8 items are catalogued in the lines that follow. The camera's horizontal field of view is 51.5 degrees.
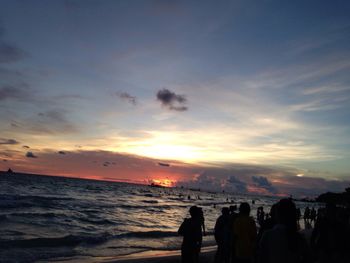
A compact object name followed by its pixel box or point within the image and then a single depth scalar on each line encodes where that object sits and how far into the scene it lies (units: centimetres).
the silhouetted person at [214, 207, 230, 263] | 1052
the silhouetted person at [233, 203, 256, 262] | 743
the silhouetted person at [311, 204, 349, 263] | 632
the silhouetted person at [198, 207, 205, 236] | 959
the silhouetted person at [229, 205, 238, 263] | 757
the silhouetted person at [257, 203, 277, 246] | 848
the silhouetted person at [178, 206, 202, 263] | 934
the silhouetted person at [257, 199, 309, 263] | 411
